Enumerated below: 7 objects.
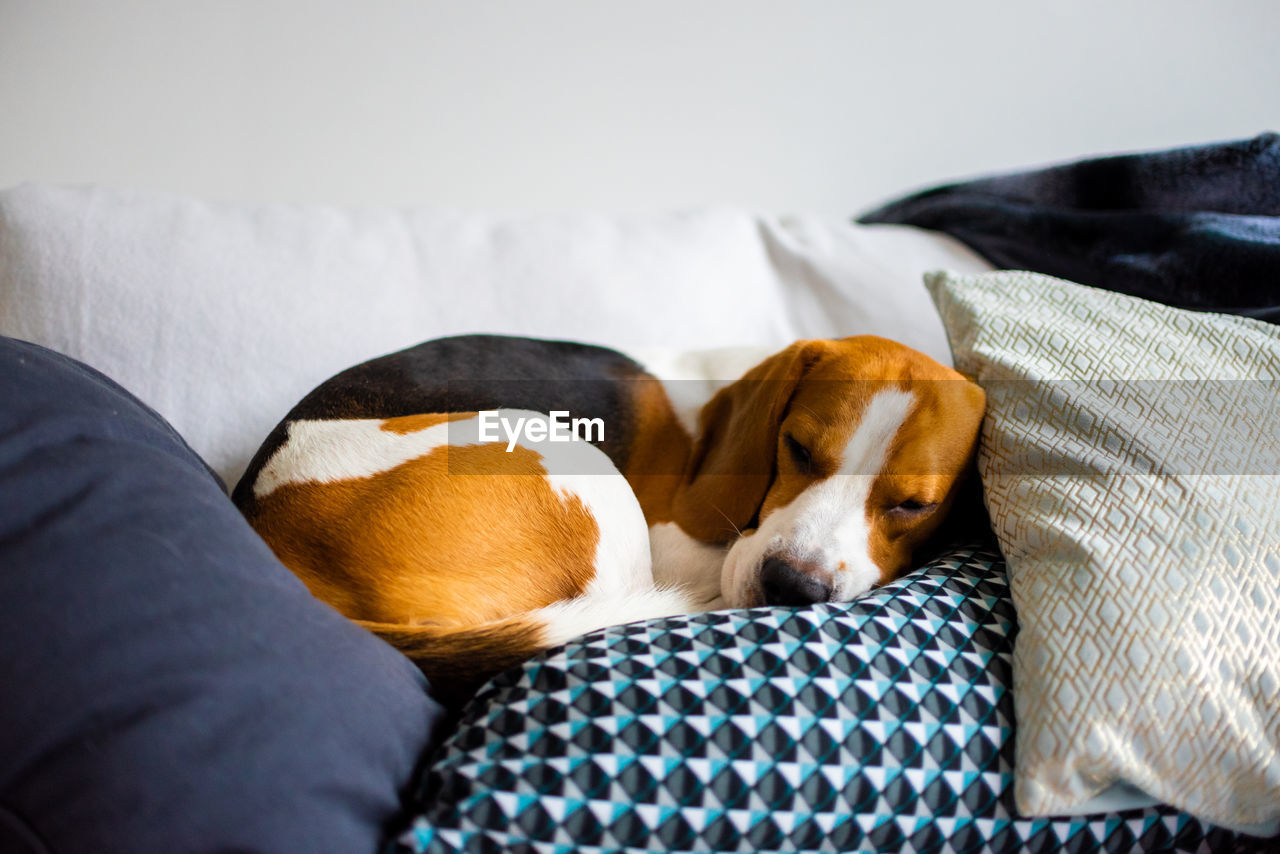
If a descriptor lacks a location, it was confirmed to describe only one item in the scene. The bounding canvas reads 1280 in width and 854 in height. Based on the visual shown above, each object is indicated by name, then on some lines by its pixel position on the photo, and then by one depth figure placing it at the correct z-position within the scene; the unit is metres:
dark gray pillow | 0.48
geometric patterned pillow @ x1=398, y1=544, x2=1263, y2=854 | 0.51
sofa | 0.49
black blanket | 0.76
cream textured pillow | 0.53
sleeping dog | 0.61
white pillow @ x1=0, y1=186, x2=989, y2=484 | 0.73
